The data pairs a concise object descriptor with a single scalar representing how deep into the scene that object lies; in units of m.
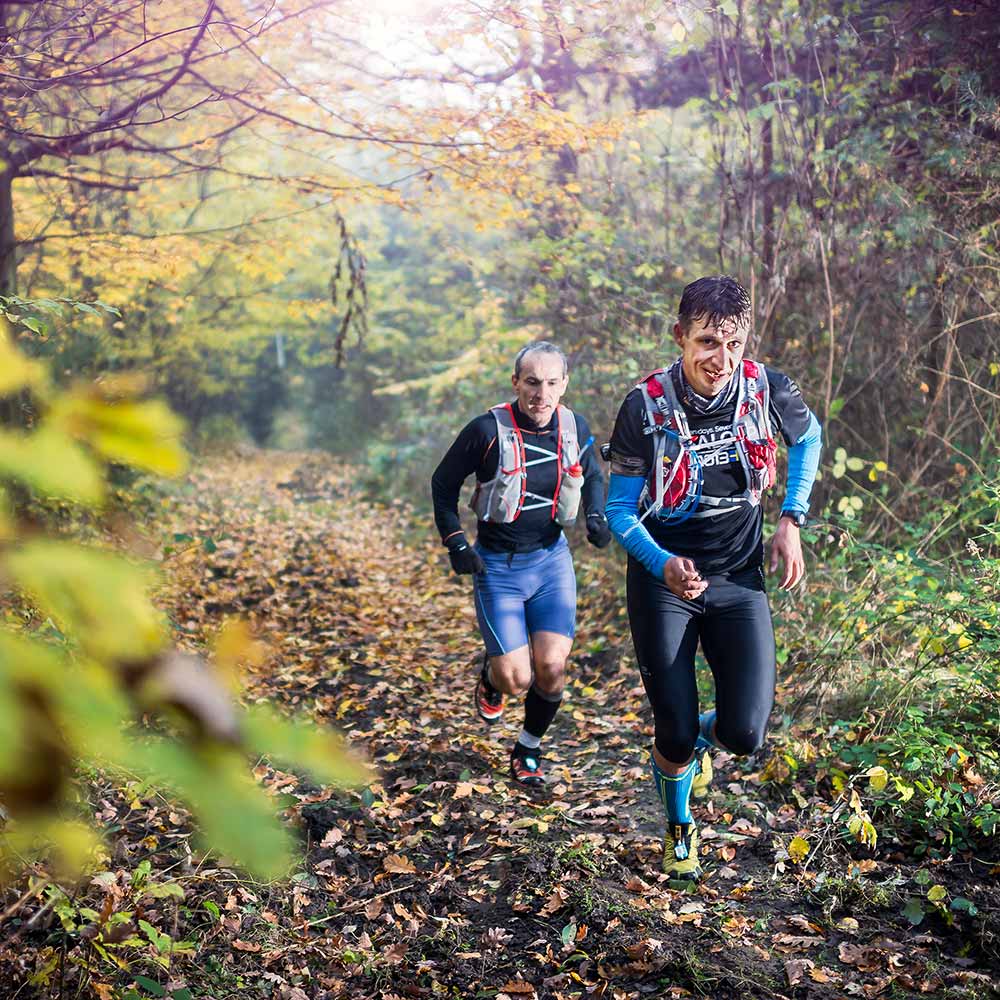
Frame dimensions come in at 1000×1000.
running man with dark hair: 3.80
